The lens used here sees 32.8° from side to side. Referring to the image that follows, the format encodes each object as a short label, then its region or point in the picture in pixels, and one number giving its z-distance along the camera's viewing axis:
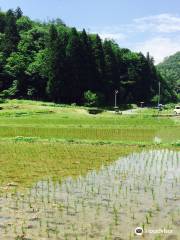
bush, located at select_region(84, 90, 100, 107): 58.23
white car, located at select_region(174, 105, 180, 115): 49.40
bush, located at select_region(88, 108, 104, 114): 50.73
